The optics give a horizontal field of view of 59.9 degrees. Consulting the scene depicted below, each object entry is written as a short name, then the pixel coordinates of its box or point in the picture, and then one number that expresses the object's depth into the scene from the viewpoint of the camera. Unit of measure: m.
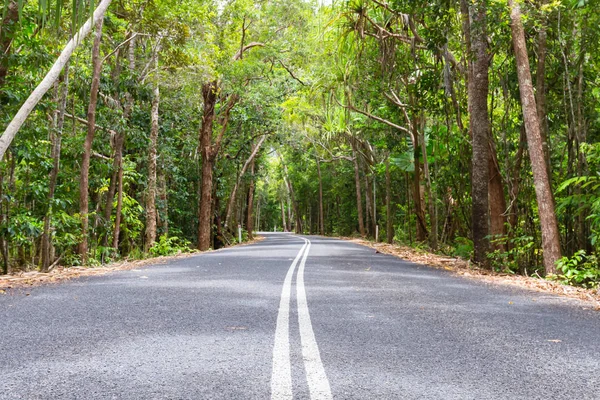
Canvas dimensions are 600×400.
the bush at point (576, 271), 9.29
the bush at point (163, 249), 18.56
